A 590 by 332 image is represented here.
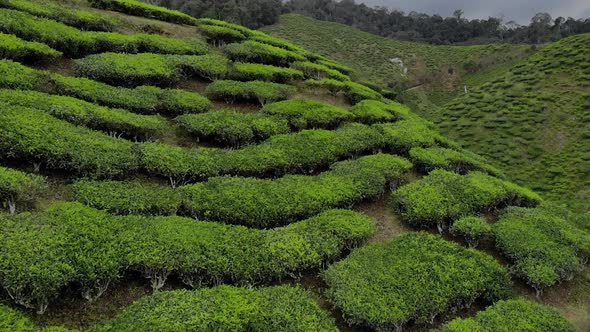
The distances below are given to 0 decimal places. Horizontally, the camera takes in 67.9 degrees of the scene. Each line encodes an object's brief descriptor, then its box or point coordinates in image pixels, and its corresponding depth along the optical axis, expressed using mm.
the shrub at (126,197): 12531
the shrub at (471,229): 16391
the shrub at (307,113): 21766
